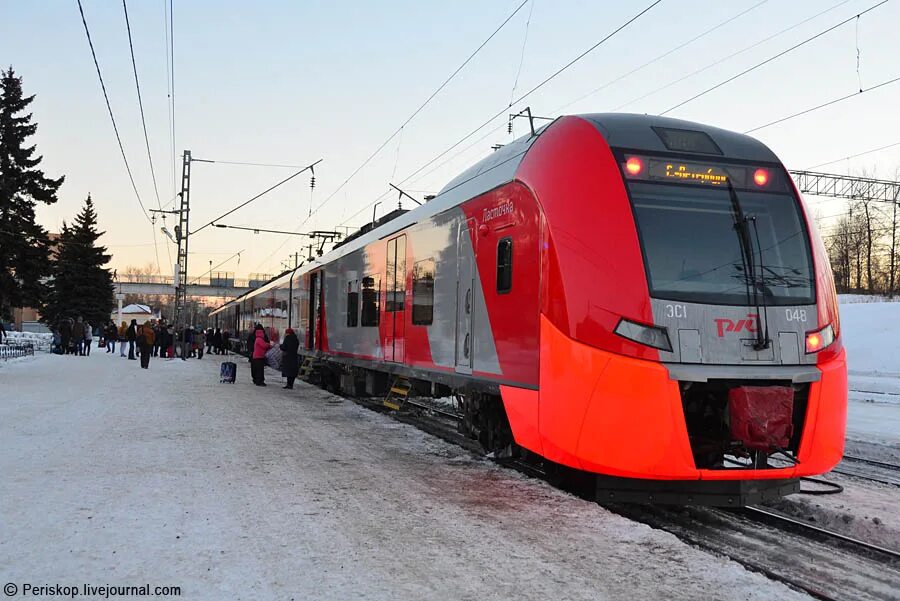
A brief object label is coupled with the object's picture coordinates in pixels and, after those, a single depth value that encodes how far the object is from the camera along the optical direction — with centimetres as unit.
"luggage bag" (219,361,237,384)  1933
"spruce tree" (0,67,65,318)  3133
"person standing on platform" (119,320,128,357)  3456
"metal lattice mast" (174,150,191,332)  3047
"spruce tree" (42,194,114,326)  5294
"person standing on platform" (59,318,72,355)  3181
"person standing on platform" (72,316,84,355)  3151
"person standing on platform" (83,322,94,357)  3330
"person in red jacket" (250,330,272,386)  1952
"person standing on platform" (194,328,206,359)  3390
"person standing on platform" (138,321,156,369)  2344
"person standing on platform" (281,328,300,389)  1884
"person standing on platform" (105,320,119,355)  3768
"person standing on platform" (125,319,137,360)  3038
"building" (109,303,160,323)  10281
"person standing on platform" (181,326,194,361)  3127
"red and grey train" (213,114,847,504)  565
